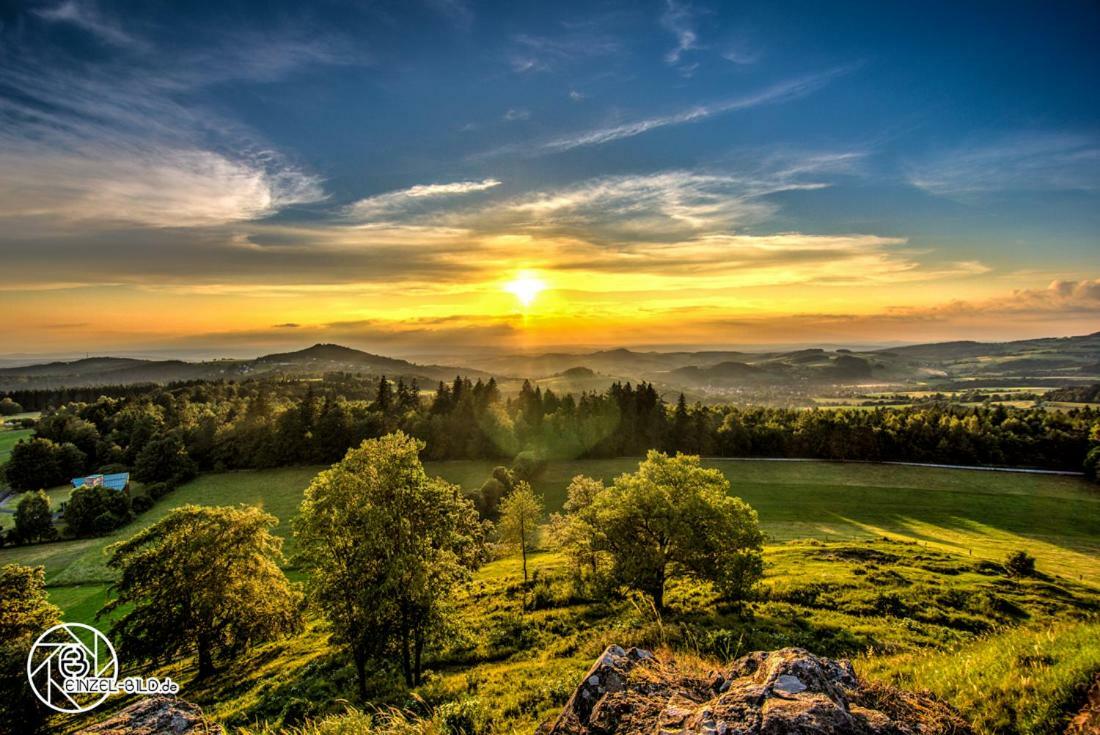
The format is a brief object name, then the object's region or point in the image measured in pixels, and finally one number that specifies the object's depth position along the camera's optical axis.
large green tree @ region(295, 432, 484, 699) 21.45
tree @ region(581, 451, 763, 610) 30.41
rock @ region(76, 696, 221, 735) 7.76
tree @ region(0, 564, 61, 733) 22.94
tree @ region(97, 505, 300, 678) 30.30
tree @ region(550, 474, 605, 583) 34.93
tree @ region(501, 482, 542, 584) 50.41
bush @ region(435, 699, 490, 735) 9.12
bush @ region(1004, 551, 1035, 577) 39.14
